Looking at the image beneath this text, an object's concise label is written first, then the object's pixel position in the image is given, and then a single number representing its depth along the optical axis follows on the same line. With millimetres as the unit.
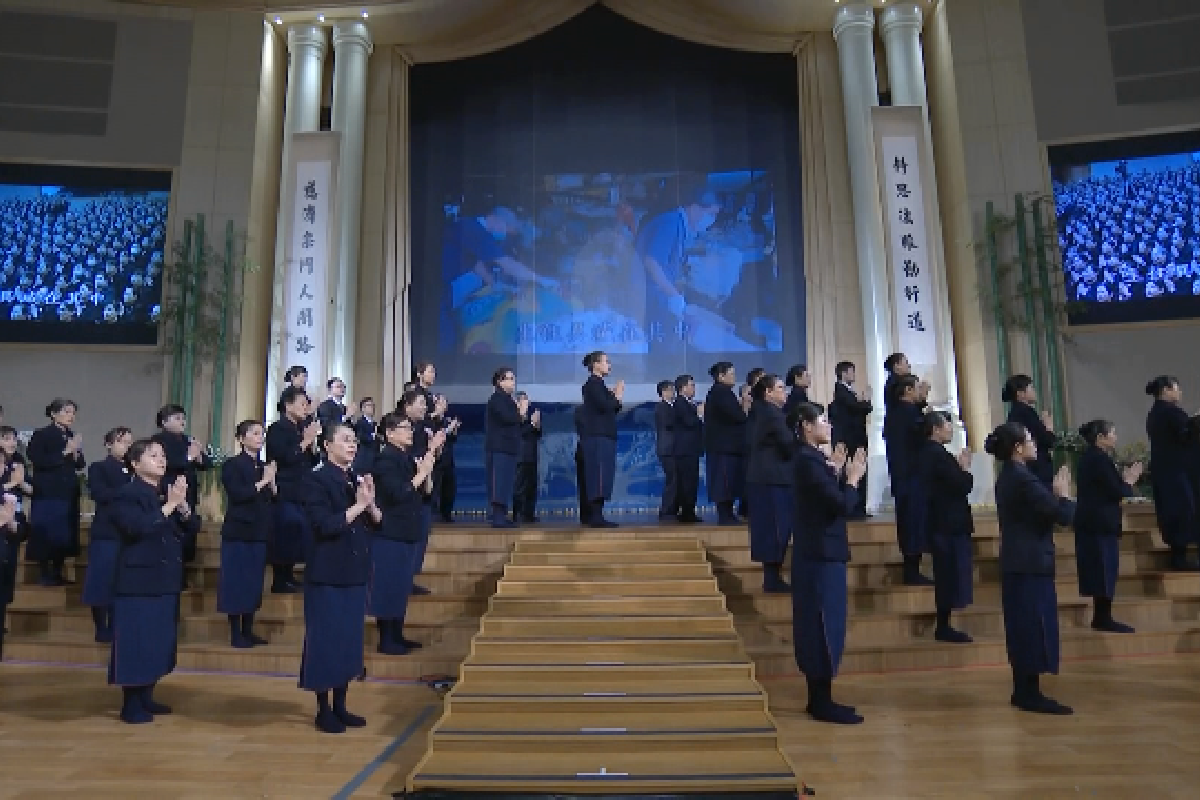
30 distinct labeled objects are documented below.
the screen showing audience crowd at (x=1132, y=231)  8398
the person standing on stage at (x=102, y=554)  5113
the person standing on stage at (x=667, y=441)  6879
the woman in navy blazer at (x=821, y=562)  3869
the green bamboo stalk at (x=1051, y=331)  8352
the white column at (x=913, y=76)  8781
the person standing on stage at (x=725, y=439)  6348
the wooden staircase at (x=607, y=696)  2994
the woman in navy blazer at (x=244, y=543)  5062
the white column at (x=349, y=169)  9273
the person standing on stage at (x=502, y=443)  6301
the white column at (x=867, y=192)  8875
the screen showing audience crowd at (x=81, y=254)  8898
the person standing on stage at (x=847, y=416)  6355
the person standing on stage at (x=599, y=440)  6387
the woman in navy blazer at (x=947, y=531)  4828
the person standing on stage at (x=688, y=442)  6688
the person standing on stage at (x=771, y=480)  5109
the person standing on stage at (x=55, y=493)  5770
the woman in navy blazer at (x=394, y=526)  4684
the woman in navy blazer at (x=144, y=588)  3998
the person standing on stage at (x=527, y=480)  7102
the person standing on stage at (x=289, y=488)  5609
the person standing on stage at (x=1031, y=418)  5797
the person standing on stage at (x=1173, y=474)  5633
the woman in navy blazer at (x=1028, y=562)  3918
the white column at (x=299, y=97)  9148
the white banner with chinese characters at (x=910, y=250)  8664
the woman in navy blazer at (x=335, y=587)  3811
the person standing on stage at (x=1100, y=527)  5062
